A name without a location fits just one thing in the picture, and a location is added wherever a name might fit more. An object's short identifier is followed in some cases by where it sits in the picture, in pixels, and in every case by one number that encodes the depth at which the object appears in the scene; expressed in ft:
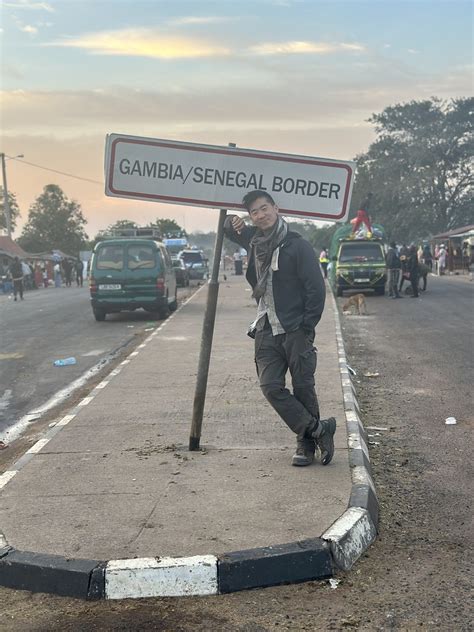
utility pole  180.86
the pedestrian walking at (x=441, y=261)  151.01
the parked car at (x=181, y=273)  126.14
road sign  20.59
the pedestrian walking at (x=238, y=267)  176.96
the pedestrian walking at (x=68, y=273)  181.68
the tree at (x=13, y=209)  318.45
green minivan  66.39
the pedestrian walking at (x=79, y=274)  175.01
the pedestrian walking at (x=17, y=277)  115.21
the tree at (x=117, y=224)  381.79
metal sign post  21.15
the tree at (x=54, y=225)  322.55
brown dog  69.72
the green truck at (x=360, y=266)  91.91
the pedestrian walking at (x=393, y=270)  89.30
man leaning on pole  19.22
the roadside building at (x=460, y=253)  158.92
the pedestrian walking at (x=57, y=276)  177.30
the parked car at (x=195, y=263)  144.46
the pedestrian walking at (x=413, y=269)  88.84
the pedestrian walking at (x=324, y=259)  138.53
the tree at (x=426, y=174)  248.32
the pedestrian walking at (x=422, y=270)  92.68
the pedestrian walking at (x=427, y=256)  153.99
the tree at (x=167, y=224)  351.17
